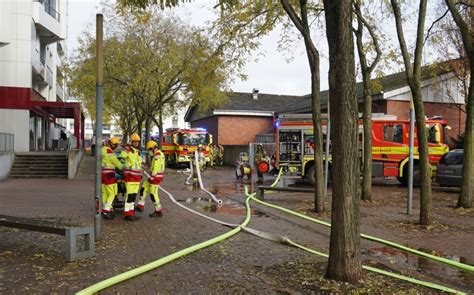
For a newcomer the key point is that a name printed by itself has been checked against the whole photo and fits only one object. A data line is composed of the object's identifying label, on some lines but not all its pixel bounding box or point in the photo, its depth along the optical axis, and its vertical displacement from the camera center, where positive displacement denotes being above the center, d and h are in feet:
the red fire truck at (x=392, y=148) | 60.54 +0.07
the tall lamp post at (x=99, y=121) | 24.08 +1.22
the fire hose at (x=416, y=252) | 21.21 -5.07
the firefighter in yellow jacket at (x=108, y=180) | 31.30 -2.20
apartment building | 85.05 +14.23
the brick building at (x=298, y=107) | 83.10 +8.70
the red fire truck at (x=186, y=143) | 102.63 +0.73
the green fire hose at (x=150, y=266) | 16.47 -4.75
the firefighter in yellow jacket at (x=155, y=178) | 32.91 -2.15
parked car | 54.49 -2.25
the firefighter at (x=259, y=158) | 69.44 -1.62
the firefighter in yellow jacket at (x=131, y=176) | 31.07 -1.92
